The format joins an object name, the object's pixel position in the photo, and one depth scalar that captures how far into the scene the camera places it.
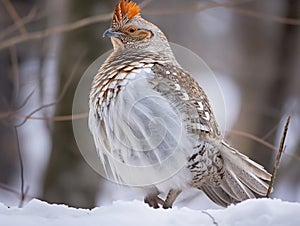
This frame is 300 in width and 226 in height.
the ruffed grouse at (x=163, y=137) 6.49
